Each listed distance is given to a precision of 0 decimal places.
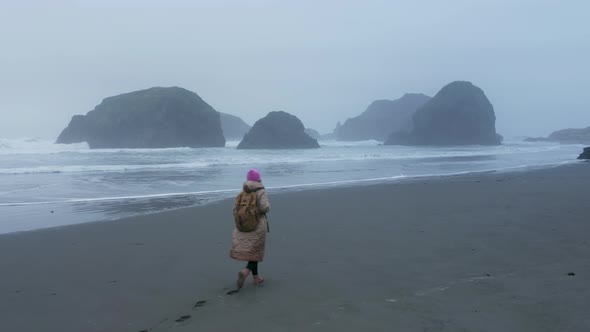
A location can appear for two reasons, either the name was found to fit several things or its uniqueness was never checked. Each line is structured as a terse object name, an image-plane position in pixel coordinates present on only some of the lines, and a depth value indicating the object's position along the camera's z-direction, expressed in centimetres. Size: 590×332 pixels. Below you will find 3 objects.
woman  545
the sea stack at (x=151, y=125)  8600
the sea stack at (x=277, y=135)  7794
